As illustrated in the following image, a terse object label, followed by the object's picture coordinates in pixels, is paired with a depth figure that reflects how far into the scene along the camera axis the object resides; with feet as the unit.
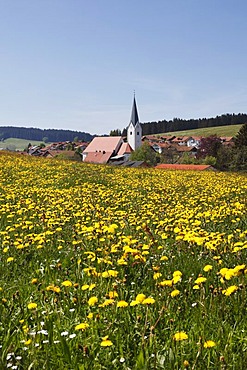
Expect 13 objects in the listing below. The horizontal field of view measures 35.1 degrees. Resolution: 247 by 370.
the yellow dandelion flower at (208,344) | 6.33
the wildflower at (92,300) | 7.89
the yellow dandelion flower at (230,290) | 7.67
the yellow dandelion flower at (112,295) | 8.28
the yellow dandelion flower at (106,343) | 6.40
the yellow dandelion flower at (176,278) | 8.35
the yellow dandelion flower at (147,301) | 7.35
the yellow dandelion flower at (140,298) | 7.45
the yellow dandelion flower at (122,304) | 7.58
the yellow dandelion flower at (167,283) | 8.36
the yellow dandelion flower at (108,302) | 7.88
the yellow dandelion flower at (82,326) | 6.97
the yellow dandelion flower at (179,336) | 6.60
